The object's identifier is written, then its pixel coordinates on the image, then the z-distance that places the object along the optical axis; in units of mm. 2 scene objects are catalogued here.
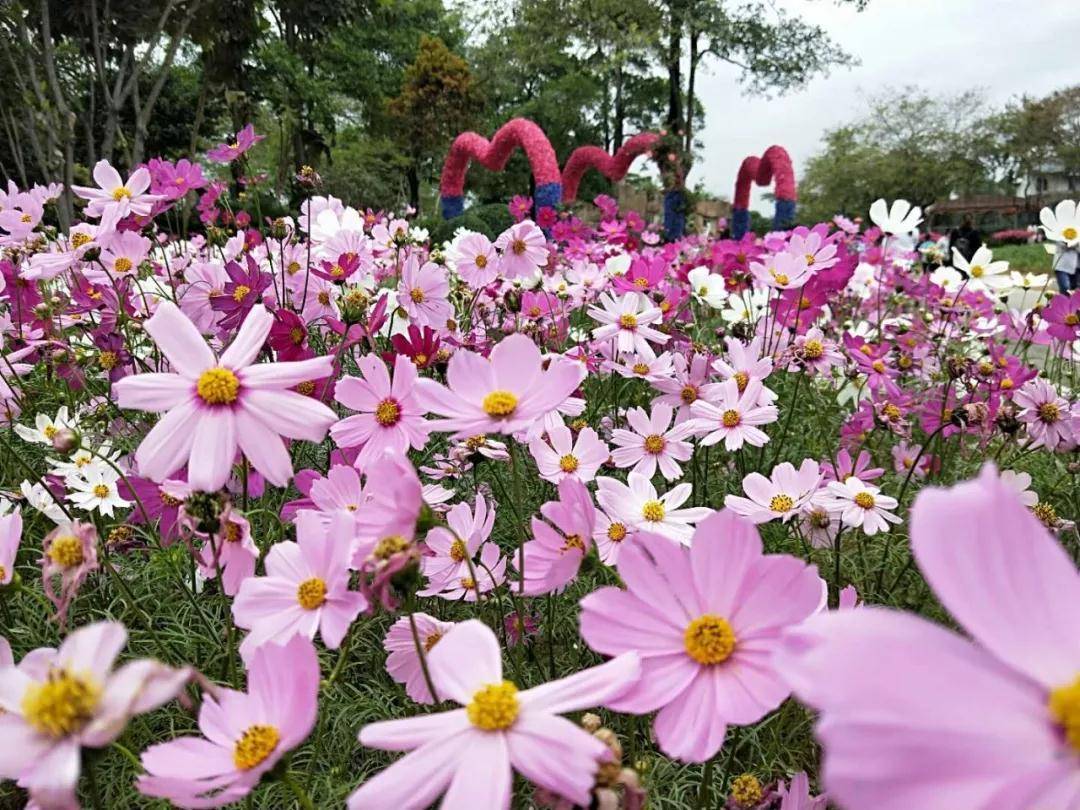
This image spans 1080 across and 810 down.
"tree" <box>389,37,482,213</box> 15242
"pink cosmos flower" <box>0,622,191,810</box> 307
